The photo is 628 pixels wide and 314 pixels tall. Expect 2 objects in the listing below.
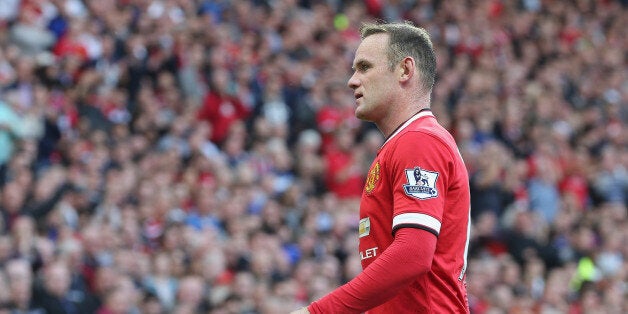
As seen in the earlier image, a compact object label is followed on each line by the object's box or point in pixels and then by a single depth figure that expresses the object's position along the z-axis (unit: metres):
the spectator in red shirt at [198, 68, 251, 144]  26.61
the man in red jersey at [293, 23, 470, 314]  7.79
